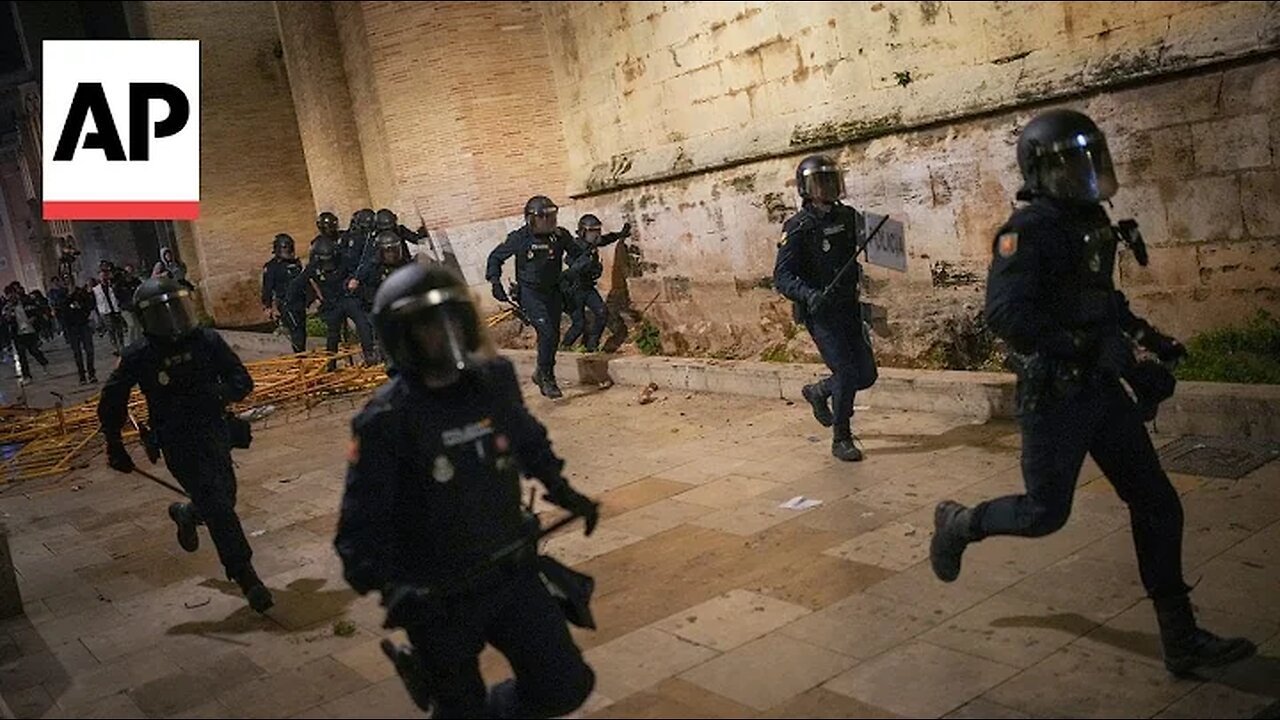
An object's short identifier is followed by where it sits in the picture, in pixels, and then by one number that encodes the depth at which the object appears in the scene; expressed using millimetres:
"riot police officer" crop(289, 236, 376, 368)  14383
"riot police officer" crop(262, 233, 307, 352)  16141
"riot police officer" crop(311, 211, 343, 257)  15852
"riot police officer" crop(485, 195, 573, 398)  10945
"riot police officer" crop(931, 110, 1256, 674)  3684
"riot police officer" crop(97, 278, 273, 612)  5719
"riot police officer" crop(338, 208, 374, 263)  15070
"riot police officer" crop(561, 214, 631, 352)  12031
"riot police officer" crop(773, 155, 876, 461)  6977
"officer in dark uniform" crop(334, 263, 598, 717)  3062
